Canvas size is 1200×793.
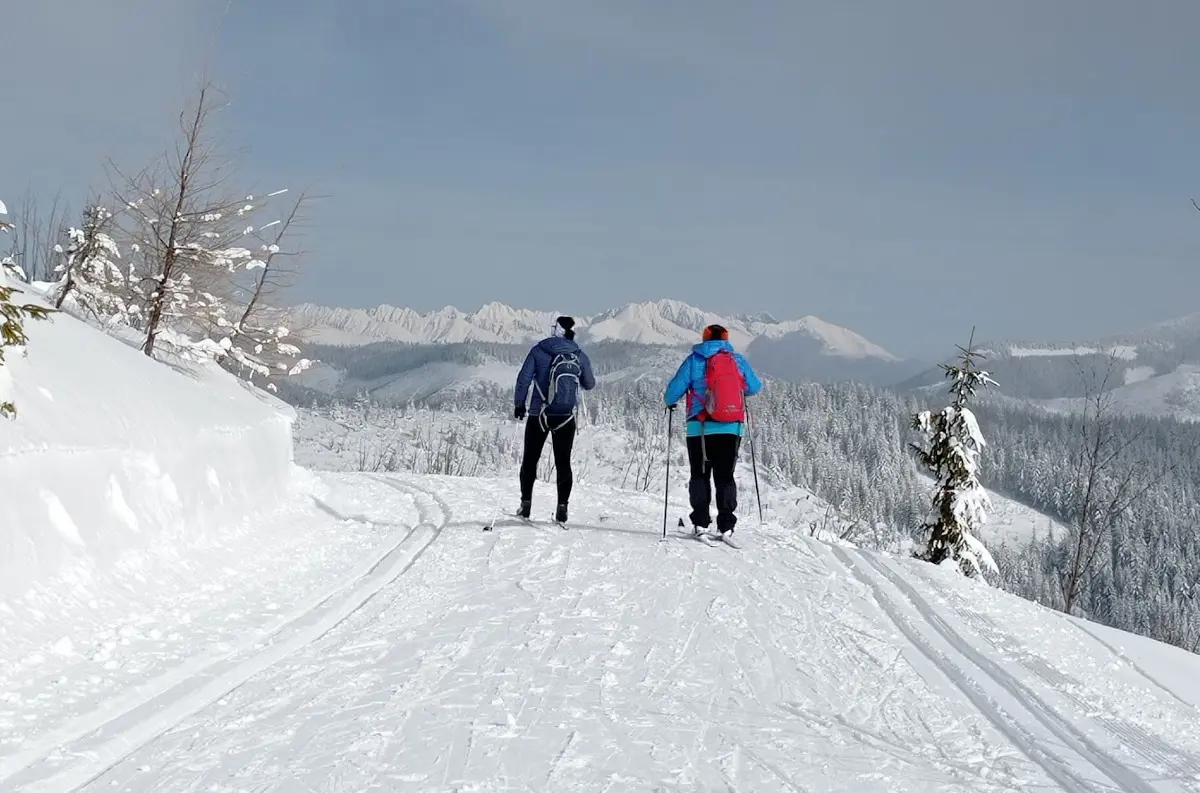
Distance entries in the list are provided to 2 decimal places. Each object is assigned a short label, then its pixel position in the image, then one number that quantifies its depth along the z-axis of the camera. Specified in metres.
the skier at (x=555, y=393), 9.61
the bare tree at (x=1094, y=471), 22.14
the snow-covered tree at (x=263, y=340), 18.11
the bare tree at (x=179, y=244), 14.52
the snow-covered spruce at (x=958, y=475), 22.53
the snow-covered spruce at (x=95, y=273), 14.70
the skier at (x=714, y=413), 9.07
